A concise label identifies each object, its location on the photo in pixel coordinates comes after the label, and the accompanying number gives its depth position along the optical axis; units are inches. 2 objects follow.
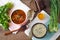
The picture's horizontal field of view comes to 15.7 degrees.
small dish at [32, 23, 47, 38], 46.7
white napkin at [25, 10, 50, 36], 48.7
